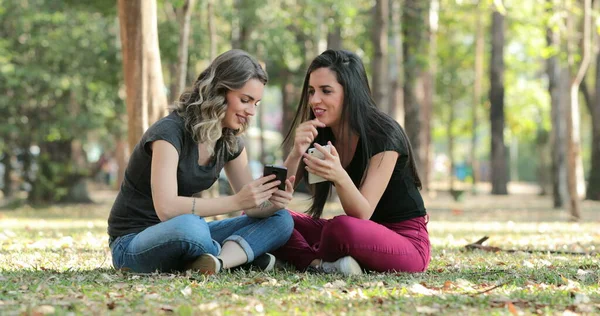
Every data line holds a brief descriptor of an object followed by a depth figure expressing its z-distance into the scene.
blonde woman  5.22
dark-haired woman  5.41
